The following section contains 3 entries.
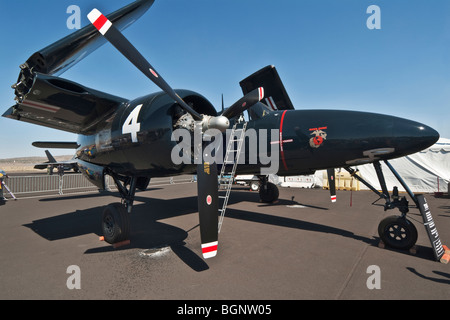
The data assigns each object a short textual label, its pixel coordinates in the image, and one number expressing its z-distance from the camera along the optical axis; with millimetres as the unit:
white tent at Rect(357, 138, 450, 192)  16638
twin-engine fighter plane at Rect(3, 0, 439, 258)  4746
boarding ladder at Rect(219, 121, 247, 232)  6891
